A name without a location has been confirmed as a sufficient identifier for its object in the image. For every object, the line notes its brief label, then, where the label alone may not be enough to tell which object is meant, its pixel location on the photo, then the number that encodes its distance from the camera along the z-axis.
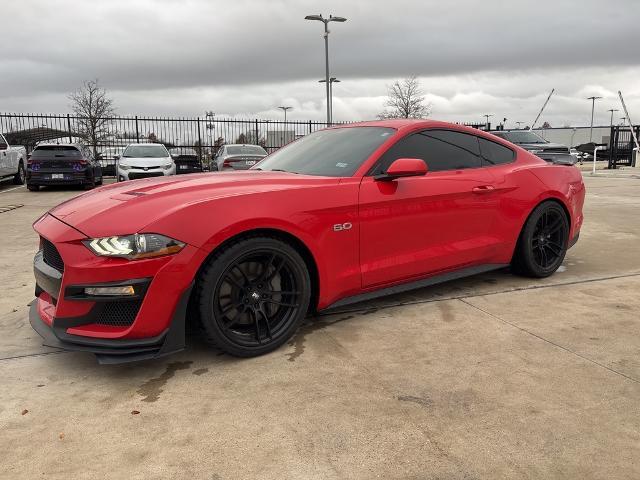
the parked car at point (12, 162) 14.35
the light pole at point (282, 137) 25.26
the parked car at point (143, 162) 14.83
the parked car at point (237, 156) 14.87
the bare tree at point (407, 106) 36.41
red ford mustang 2.69
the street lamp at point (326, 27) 22.78
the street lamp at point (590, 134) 56.98
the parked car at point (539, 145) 16.14
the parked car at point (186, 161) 19.47
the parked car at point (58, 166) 14.13
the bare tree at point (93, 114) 27.73
